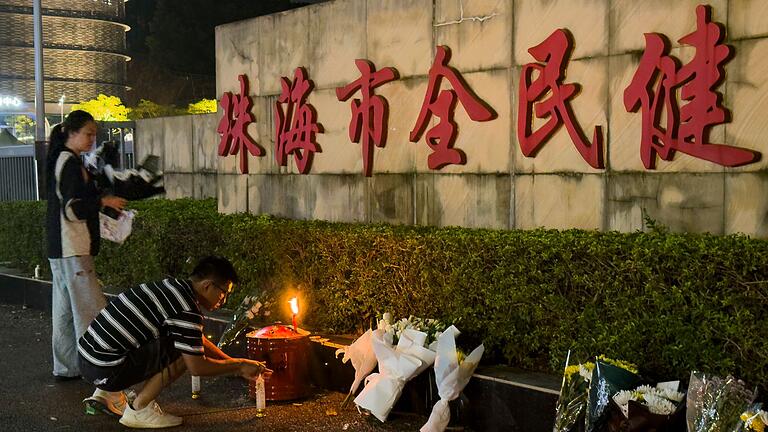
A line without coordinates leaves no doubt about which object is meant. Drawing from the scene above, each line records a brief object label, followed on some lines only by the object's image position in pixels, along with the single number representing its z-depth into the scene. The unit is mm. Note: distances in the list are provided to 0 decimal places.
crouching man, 5449
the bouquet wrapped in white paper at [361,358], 5949
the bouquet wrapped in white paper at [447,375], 5320
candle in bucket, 6350
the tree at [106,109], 38156
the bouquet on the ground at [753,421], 3883
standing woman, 6645
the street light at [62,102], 42688
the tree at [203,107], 32812
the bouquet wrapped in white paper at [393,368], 5574
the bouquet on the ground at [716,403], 3990
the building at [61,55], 43531
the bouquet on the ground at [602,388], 4449
